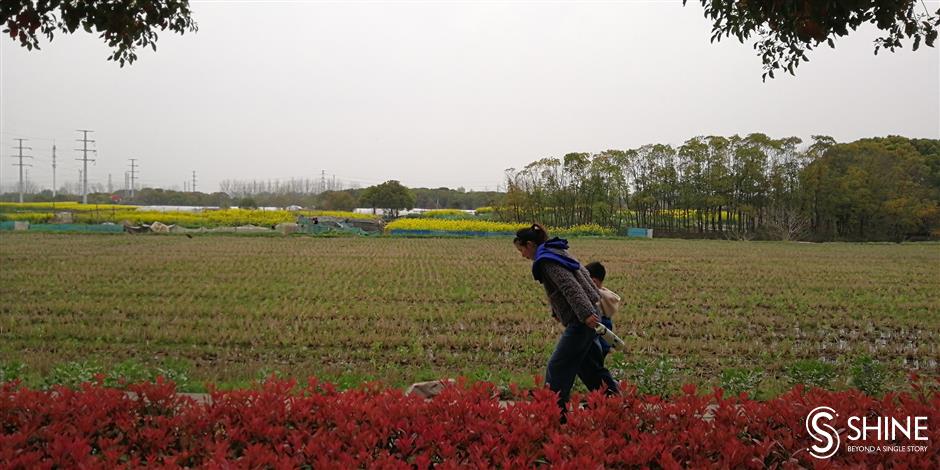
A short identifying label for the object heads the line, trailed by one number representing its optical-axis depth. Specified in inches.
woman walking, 156.6
